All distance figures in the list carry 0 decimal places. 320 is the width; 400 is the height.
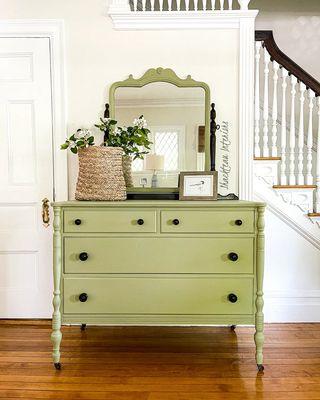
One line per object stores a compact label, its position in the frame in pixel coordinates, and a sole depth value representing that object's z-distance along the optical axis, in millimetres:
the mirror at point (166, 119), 2615
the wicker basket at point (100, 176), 2223
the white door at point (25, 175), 2707
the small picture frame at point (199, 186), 2307
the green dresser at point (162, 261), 2064
